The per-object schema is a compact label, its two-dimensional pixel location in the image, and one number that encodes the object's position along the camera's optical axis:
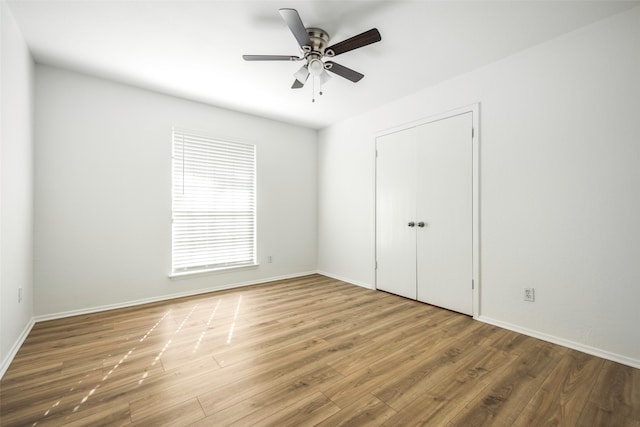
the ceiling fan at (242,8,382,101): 1.93
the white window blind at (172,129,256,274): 3.63
